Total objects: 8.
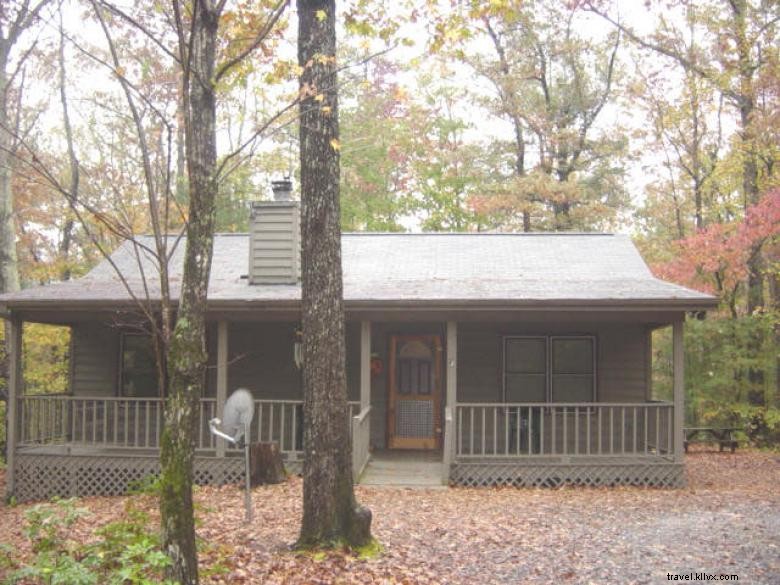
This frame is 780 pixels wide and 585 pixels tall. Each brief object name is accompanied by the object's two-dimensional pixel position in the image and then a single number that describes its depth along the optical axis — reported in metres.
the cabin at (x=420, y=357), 11.49
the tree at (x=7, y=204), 16.55
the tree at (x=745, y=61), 17.31
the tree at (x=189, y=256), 5.34
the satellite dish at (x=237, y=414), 8.90
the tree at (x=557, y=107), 23.95
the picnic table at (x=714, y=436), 16.42
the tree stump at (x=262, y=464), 11.15
